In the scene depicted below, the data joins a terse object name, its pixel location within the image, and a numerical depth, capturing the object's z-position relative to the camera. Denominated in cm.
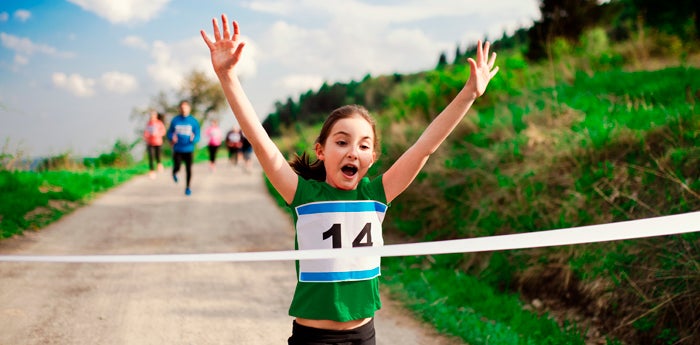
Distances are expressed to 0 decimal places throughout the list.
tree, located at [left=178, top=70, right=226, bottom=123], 4102
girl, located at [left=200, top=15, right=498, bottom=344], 216
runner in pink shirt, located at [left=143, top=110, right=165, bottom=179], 1496
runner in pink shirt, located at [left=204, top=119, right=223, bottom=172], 1648
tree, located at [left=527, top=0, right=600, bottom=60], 1711
